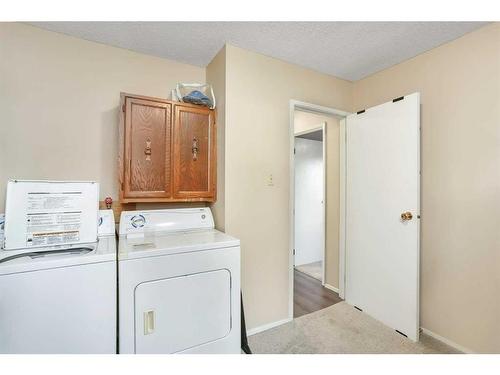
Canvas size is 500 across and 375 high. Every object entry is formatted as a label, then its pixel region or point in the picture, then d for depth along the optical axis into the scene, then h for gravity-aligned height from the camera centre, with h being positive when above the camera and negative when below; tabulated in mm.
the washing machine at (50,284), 1122 -482
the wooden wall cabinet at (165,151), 1754 +284
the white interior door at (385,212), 1950 -215
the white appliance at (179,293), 1318 -630
